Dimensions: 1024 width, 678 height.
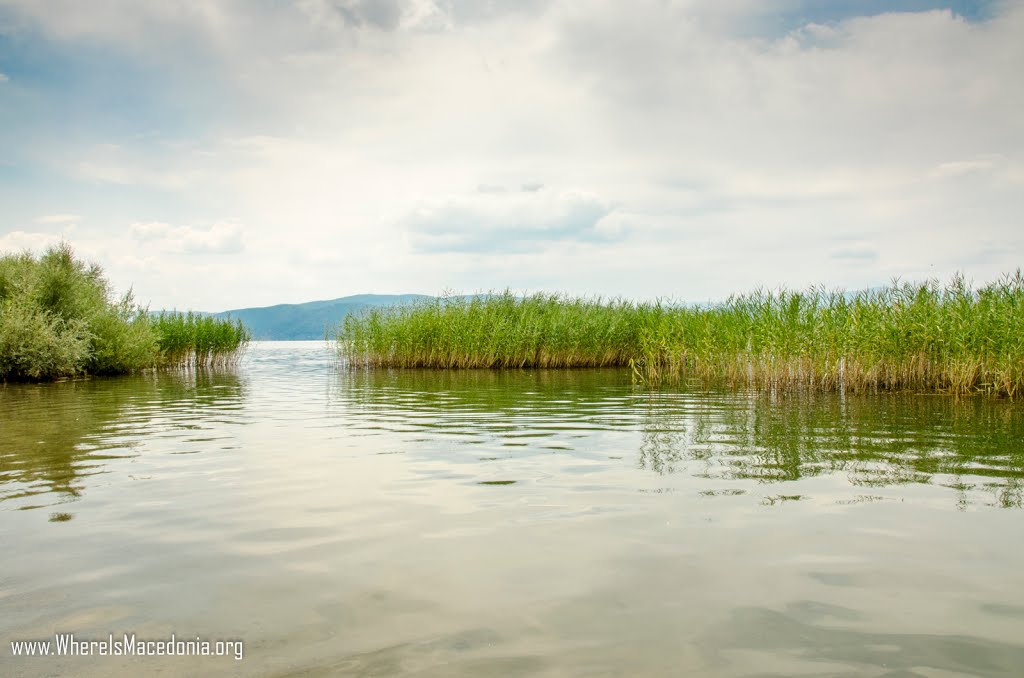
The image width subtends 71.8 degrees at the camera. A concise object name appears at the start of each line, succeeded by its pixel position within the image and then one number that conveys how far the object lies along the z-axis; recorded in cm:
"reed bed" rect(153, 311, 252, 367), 3306
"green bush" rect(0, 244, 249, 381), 2412
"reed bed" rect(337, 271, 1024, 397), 1608
